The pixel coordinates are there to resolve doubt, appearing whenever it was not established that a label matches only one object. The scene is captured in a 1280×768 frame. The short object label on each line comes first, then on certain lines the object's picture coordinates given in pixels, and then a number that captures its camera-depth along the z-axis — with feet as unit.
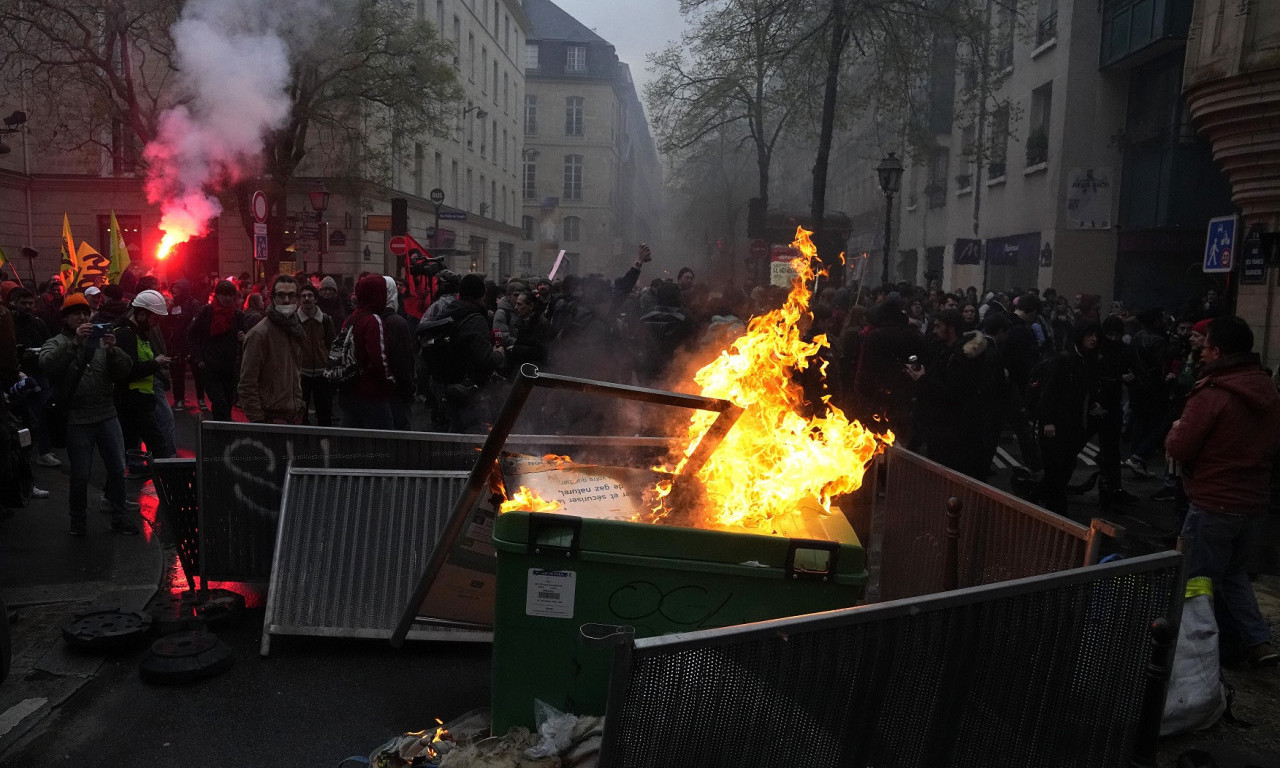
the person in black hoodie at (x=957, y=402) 24.20
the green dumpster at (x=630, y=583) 11.20
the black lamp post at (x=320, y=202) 67.72
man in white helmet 25.80
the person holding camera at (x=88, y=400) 22.25
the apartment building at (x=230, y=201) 91.45
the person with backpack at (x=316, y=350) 28.40
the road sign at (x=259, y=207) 46.42
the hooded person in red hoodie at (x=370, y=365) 22.94
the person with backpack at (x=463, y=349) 23.26
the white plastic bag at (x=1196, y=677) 13.57
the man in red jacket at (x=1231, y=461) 15.56
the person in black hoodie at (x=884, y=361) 26.58
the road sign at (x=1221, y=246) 33.58
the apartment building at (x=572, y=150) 221.25
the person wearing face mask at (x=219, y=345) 31.91
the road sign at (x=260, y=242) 48.52
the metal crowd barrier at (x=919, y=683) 7.59
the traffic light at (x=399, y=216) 63.98
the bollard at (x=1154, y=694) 9.05
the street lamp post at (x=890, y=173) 59.52
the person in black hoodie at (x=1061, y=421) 25.48
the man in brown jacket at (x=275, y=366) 23.32
